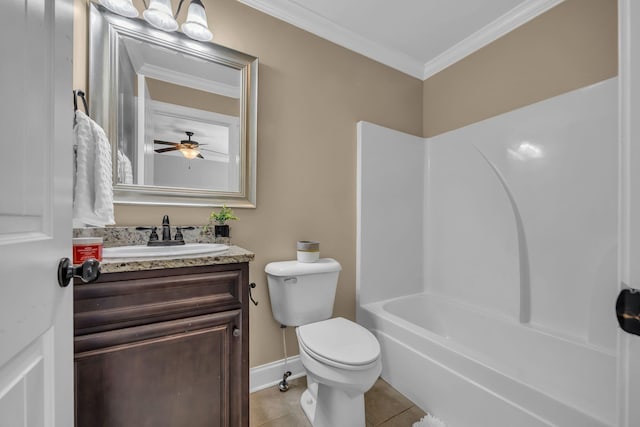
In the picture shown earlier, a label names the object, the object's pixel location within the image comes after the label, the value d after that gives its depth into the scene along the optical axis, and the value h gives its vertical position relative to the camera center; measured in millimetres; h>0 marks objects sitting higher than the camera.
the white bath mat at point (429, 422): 1370 -1090
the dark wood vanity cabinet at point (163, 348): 842 -484
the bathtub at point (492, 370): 1100 -819
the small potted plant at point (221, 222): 1477 -56
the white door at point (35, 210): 407 +2
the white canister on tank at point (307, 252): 1676 -246
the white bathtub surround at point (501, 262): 1343 -337
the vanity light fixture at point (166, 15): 1266 +982
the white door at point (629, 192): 596 +56
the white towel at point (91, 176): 979 +137
